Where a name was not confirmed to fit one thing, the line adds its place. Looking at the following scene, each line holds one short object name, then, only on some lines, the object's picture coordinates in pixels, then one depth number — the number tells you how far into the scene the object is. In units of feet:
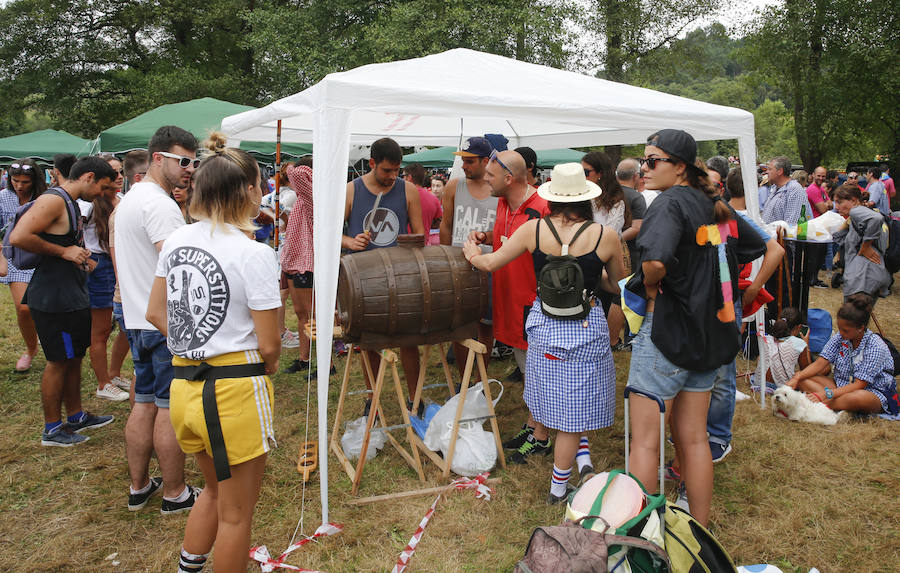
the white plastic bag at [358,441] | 11.91
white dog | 13.04
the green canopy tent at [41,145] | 39.63
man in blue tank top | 12.34
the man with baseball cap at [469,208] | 13.44
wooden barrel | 9.80
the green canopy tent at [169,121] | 27.86
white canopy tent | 8.99
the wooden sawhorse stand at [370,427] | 10.42
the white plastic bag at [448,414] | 11.50
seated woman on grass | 12.88
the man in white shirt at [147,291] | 8.70
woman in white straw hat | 9.53
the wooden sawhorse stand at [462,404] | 10.57
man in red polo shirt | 11.35
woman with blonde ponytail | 6.28
